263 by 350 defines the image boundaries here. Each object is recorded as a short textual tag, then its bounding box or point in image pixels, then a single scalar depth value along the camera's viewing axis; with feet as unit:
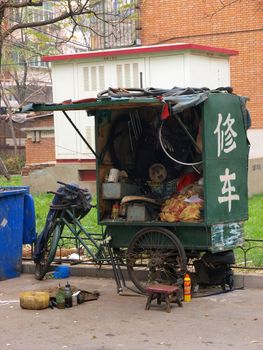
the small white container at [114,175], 44.16
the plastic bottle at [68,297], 38.68
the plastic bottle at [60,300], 38.42
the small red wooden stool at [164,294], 37.15
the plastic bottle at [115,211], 43.64
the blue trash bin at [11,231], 47.17
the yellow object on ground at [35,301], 38.26
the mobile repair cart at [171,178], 39.65
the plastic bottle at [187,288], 39.24
